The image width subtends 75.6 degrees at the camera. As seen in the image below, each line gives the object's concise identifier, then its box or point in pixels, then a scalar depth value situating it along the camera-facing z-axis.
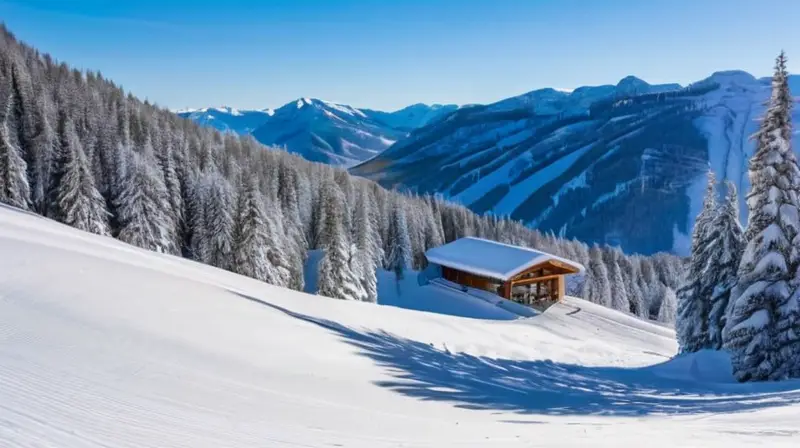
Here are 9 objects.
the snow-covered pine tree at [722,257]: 26.98
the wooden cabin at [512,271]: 48.75
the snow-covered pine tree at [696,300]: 28.84
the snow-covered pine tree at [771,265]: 18.78
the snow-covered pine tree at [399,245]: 60.03
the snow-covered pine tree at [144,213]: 39.41
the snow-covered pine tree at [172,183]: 46.53
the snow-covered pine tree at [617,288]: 75.88
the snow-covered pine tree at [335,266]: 37.62
